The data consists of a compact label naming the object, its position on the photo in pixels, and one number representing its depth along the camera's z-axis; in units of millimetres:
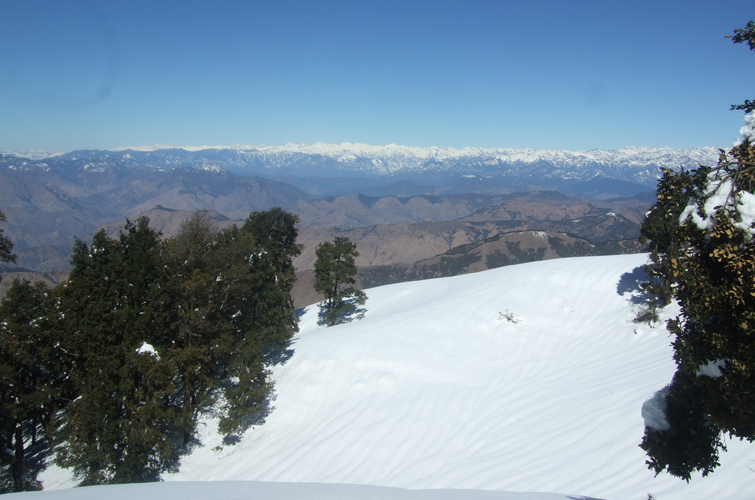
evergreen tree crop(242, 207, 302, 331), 26438
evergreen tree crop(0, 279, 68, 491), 14367
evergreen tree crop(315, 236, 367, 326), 28094
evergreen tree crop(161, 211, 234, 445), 15906
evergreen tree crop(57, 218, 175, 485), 13844
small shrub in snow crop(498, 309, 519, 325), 22750
